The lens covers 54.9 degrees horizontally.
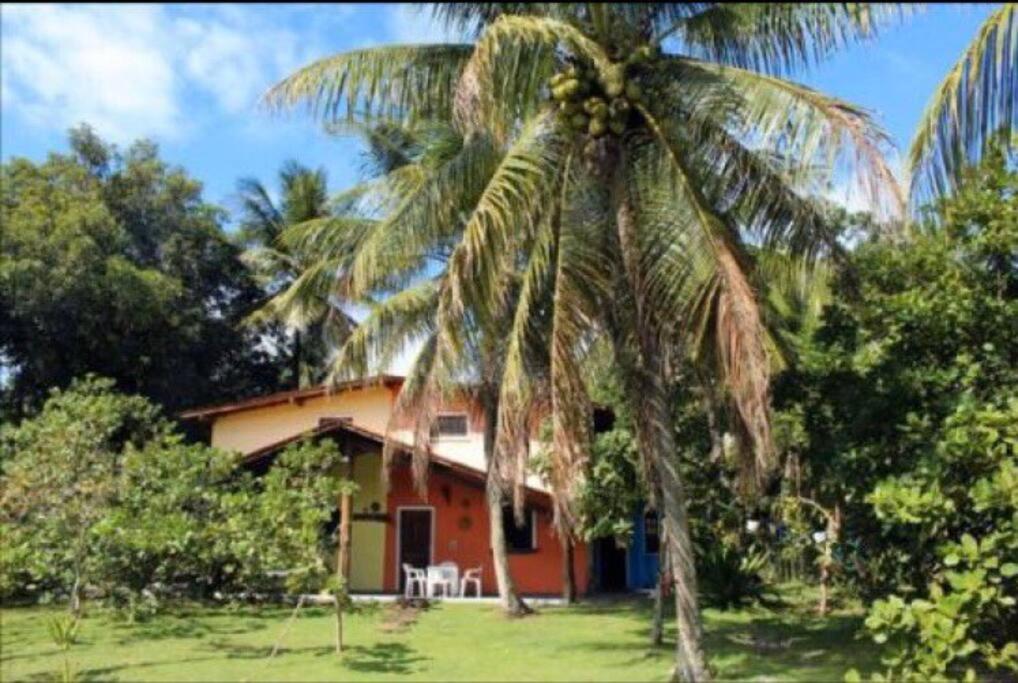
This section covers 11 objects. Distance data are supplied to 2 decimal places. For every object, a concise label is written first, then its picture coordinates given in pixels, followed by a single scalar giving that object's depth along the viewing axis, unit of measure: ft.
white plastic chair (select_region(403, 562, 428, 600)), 74.59
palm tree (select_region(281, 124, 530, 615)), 43.34
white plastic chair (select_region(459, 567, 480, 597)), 74.69
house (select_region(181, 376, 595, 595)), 76.07
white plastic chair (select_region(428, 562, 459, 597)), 73.93
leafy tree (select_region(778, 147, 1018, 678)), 25.40
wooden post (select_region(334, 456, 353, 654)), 61.27
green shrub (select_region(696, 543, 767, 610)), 57.41
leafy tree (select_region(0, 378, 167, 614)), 45.62
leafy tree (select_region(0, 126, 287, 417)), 82.02
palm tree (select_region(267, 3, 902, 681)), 31.63
